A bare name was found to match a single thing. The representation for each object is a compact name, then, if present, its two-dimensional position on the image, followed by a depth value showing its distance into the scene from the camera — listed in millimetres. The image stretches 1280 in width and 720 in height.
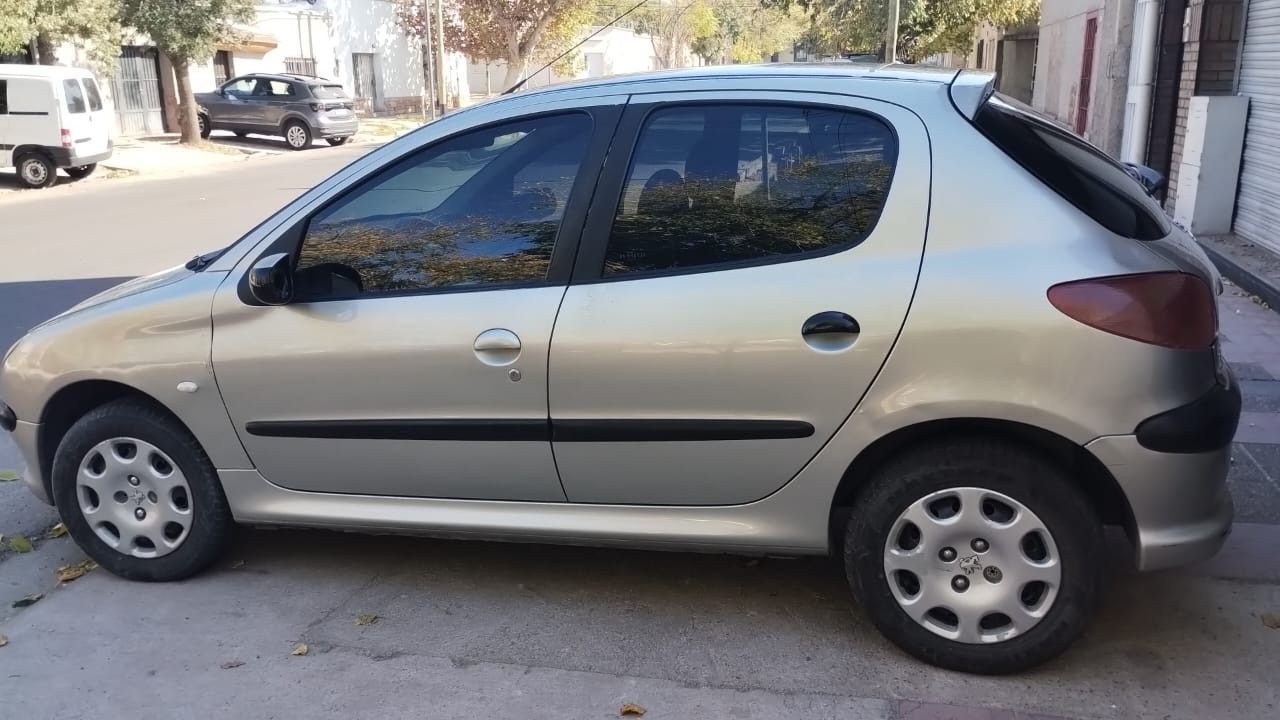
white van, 17625
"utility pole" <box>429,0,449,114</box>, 33469
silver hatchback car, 3025
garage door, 8891
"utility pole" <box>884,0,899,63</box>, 22734
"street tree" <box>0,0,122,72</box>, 18312
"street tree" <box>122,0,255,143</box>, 21938
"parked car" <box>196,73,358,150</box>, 26438
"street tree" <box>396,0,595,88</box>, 39750
